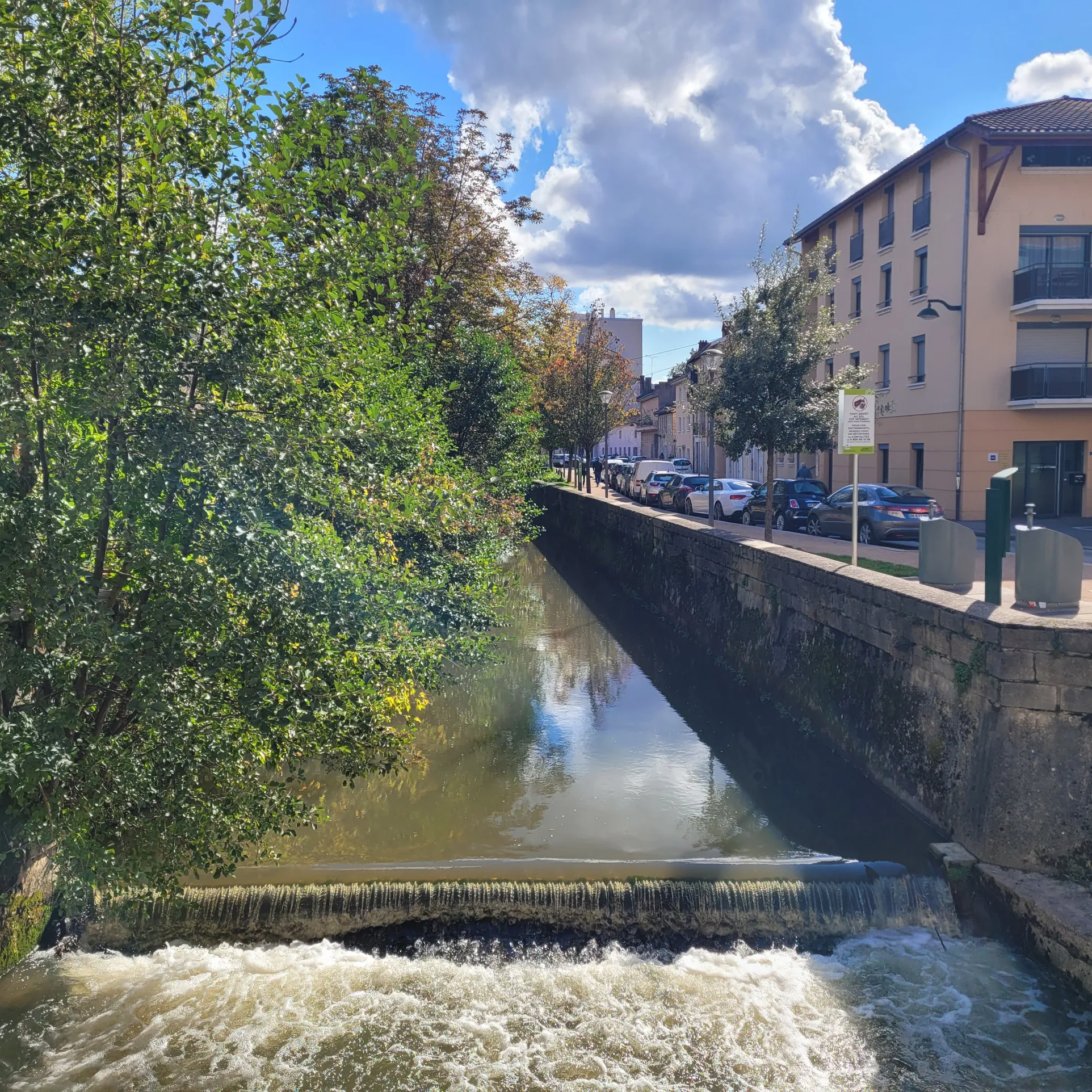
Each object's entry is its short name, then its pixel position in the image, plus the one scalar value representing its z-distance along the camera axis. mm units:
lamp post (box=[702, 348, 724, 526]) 19134
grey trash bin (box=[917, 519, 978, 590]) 10109
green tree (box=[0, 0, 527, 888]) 4566
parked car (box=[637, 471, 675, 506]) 36719
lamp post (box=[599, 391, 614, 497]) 37281
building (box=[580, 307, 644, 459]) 102875
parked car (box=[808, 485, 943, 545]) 19844
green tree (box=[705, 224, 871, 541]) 18016
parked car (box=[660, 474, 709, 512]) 31953
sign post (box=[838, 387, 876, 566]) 11539
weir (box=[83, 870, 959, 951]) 7035
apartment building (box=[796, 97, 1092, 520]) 26141
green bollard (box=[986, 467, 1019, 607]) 8273
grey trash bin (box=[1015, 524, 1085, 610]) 7871
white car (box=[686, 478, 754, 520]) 28578
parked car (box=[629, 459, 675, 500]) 40091
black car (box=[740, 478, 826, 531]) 25173
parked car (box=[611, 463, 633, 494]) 44781
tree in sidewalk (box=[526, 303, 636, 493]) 41719
